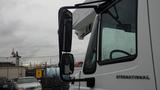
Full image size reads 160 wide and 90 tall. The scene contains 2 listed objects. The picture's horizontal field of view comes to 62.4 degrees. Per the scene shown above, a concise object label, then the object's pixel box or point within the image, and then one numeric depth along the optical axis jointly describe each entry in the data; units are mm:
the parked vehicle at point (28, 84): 9482
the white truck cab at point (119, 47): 995
